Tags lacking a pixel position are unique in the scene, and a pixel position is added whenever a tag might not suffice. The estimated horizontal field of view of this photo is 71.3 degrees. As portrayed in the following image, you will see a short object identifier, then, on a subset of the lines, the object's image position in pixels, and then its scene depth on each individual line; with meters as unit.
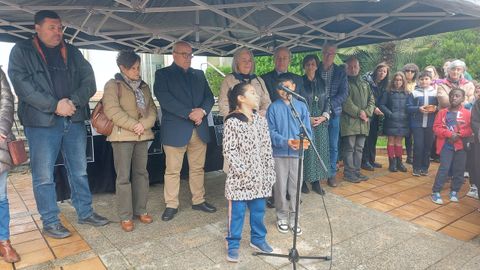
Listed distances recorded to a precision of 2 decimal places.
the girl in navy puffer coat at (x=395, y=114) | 5.24
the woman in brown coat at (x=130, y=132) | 3.17
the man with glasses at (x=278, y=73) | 3.81
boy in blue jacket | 3.23
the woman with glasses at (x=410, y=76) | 5.39
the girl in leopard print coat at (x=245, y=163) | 2.65
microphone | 2.43
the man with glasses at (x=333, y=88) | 4.43
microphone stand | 2.39
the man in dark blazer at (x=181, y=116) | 3.43
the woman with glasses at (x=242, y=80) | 3.54
